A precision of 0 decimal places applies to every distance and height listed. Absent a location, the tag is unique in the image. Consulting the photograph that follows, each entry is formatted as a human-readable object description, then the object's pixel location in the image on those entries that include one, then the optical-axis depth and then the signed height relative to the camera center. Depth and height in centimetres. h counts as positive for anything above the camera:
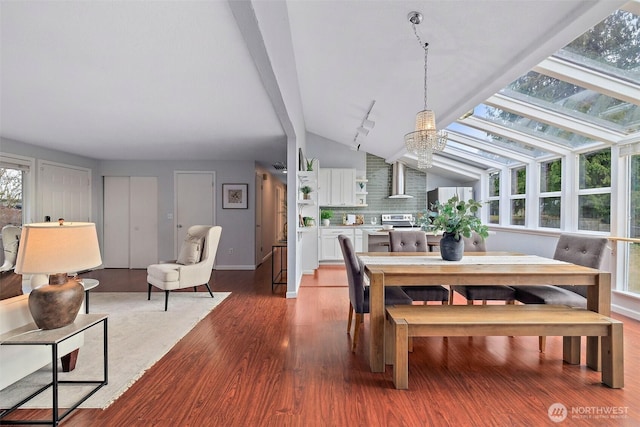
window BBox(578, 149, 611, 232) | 352 +27
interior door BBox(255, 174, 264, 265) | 638 -20
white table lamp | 160 -29
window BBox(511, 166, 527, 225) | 508 +32
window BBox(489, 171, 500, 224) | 576 +30
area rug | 186 -115
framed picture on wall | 614 +30
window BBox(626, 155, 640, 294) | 317 -12
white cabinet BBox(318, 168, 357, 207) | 645 +54
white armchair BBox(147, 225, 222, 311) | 359 -70
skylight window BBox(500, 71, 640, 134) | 292 +114
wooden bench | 191 -75
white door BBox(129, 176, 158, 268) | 616 -23
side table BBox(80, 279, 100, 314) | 285 -72
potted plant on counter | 633 -10
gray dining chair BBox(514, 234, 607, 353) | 242 -65
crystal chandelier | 295 +77
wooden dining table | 214 -49
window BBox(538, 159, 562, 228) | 430 +29
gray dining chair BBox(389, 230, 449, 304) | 341 -33
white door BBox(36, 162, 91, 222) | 493 +29
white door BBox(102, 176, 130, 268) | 616 -25
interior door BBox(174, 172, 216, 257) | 615 +25
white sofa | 165 -83
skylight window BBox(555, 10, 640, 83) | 213 +129
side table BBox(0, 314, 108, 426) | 154 -69
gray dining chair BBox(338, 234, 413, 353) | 236 -66
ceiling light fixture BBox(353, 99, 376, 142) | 458 +137
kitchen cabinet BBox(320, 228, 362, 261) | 635 -65
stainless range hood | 659 +69
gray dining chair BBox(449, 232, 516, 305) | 263 -71
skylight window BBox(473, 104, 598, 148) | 374 +111
